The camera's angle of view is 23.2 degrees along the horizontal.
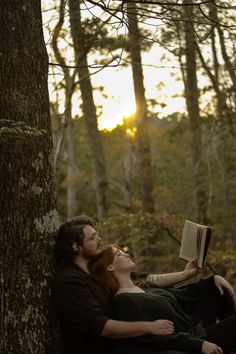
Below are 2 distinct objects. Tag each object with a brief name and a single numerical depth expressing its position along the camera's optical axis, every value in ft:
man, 11.96
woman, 12.33
